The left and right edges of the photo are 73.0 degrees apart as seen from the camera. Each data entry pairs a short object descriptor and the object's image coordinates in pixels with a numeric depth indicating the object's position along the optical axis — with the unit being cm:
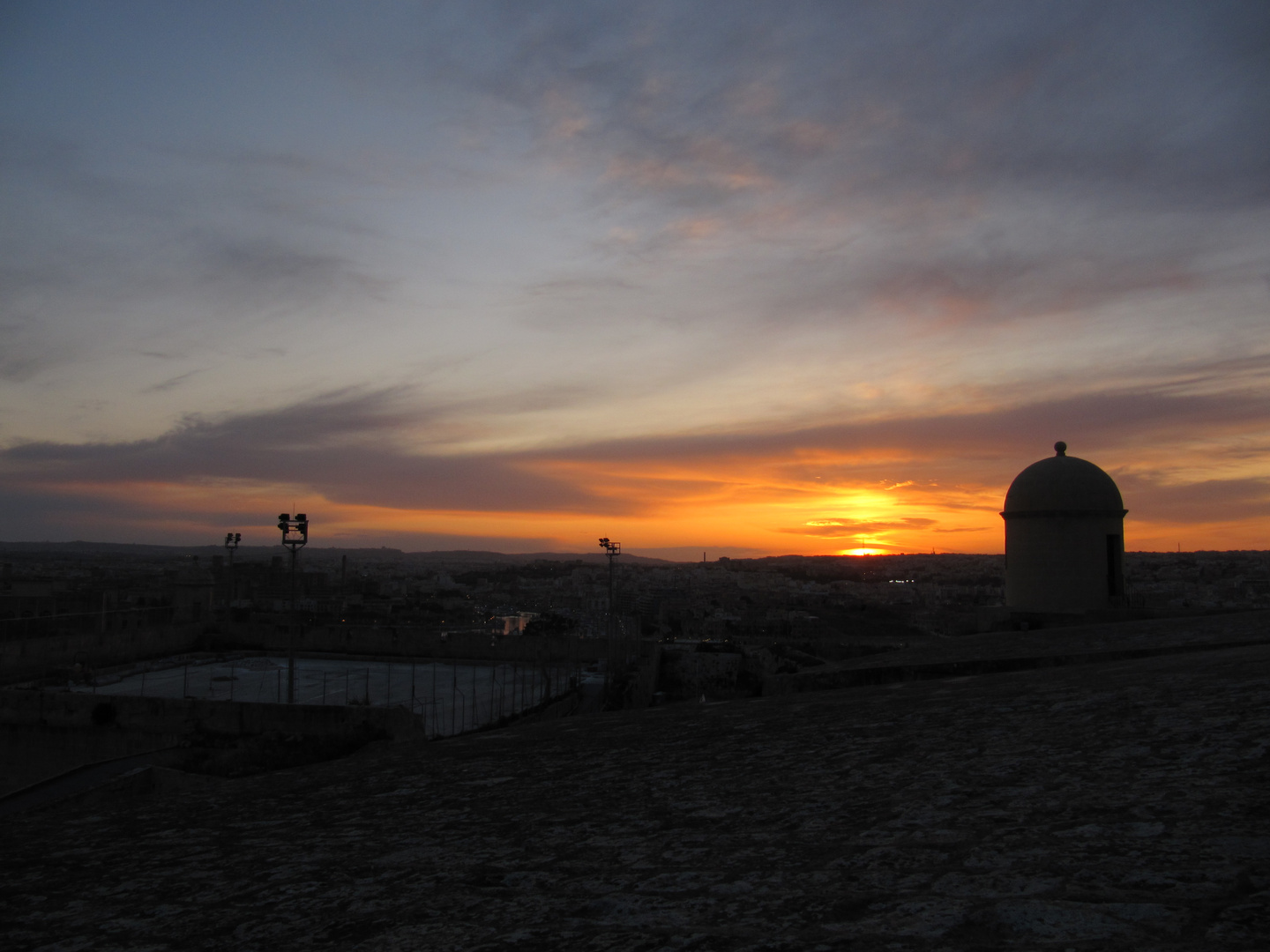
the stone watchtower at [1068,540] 1839
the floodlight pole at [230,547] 3324
